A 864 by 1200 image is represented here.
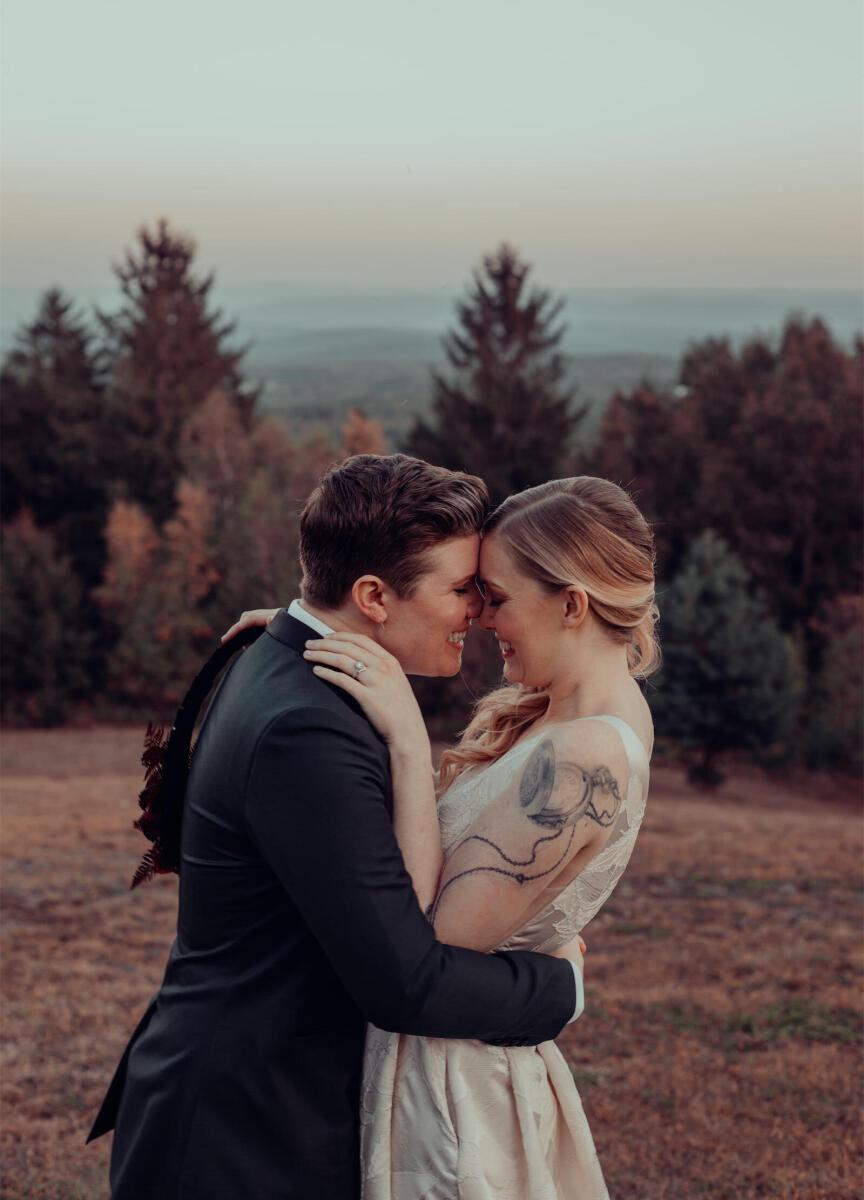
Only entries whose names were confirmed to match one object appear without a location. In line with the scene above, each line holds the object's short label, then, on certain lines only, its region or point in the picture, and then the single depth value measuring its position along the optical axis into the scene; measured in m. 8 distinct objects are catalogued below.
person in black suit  2.14
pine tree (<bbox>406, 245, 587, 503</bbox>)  37.72
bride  2.38
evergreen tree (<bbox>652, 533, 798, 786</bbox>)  25.08
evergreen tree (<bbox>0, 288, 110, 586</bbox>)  40.47
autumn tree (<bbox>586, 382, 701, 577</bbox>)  37.44
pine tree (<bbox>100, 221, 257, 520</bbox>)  41.38
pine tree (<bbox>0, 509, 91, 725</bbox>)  35.03
